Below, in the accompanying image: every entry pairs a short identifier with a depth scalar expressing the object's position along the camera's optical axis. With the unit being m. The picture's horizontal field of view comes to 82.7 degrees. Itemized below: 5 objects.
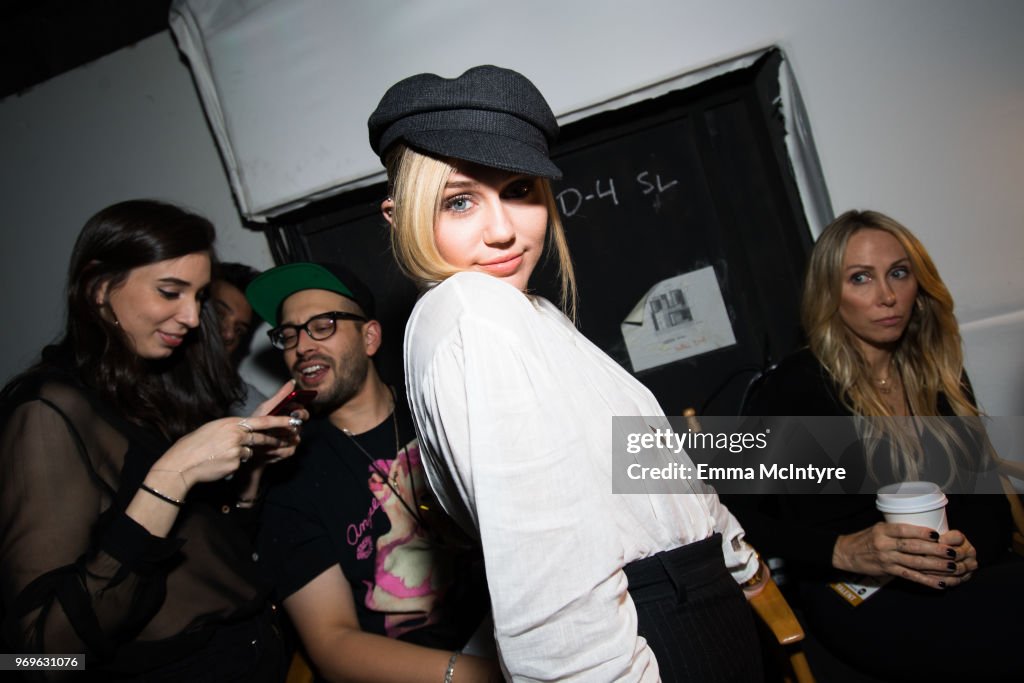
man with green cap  1.70
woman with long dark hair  1.22
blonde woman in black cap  0.68
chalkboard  2.46
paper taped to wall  2.50
